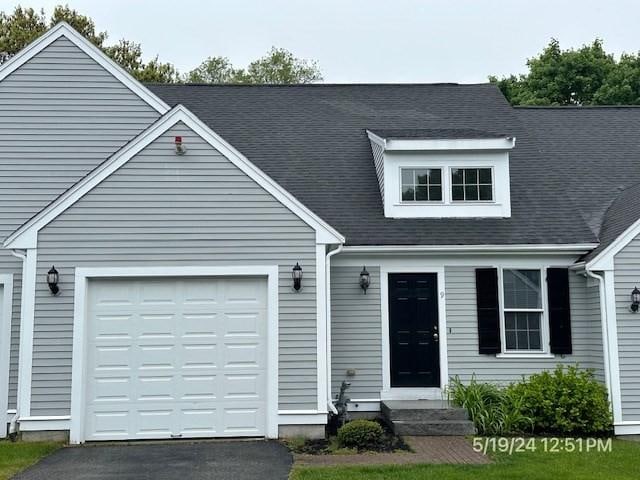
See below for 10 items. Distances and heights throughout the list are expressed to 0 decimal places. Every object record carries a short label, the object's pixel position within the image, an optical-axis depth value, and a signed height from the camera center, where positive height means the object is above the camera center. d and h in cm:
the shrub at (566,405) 966 -129
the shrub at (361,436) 870 -156
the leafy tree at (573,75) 2889 +1106
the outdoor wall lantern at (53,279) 912 +62
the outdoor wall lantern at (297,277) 938 +63
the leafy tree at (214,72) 3856 +1495
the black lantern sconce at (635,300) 1005 +28
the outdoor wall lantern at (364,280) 1073 +67
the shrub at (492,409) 967 -136
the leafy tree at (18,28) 2659 +1225
